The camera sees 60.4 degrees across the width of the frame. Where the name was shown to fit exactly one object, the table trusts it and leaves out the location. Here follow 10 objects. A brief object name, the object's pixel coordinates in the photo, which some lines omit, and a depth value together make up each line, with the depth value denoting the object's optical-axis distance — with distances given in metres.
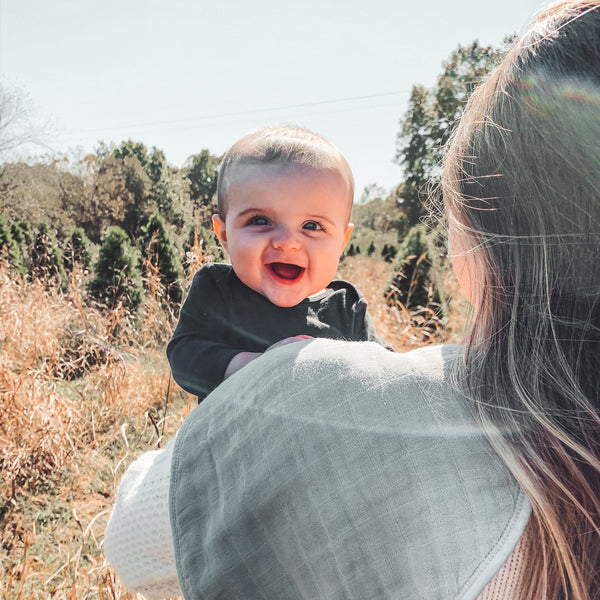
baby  1.46
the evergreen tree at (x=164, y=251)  8.70
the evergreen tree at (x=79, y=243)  12.51
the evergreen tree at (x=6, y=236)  14.23
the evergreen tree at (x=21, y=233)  15.66
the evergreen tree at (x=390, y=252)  25.55
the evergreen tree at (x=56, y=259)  9.67
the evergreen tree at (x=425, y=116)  32.69
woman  0.65
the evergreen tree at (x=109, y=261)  8.48
